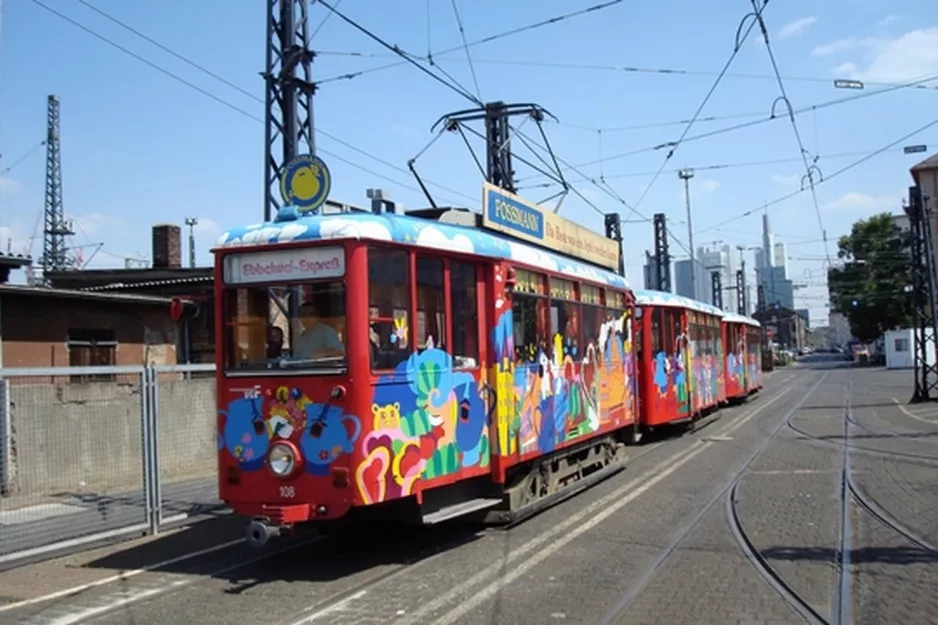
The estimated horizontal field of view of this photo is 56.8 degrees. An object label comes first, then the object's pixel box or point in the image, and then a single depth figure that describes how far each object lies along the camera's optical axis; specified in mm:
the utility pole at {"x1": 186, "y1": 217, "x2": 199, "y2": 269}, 54150
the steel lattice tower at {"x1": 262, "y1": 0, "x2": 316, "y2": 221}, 14016
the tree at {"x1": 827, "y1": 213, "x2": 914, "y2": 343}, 76625
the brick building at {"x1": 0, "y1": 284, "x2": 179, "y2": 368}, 15562
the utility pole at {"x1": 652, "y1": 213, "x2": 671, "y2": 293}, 40219
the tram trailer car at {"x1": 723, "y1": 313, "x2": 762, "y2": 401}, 27750
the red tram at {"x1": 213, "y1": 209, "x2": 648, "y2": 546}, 7434
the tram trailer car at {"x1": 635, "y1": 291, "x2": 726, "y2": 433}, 17781
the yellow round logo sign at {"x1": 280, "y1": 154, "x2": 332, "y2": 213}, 12336
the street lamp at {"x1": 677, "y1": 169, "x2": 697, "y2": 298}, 47156
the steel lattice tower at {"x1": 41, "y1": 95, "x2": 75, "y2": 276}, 49781
